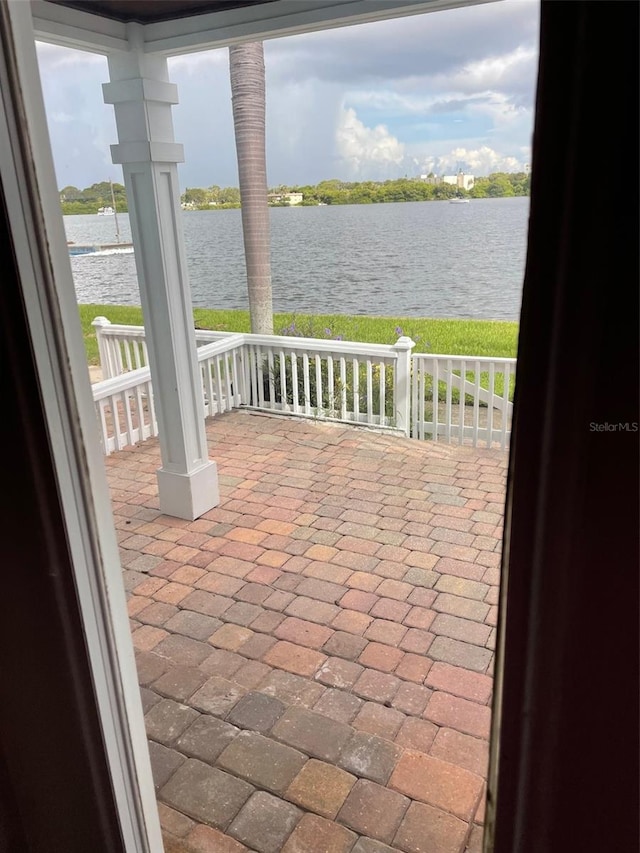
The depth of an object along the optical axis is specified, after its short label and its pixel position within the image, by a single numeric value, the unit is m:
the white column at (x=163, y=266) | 3.15
